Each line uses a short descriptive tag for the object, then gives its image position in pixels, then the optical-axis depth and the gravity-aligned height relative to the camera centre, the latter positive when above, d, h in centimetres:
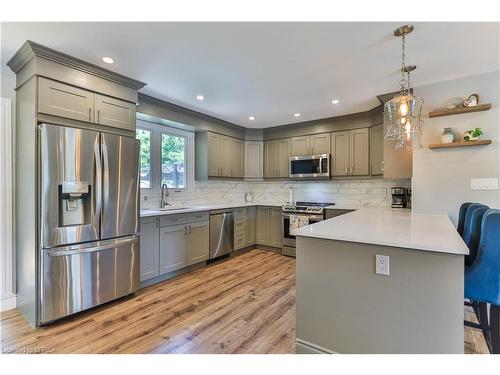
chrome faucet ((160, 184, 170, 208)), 385 -13
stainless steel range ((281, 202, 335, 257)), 413 -47
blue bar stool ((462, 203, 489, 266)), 168 -32
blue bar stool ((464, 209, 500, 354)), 144 -49
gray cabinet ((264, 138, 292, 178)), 492 +57
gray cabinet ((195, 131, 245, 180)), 438 +56
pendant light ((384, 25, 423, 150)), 208 +60
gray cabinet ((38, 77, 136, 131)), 220 +79
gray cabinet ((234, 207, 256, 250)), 447 -75
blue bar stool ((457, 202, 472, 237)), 230 -31
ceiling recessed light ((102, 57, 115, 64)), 232 +118
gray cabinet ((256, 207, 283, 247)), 463 -75
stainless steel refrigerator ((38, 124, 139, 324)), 217 -31
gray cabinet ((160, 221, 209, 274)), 325 -82
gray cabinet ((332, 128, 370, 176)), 406 +56
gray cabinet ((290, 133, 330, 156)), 447 +76
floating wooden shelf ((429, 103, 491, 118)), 264 +82
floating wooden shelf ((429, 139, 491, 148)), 261 +45
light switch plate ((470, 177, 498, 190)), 262 +3
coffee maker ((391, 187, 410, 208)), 362 -18
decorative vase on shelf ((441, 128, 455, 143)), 279 +55
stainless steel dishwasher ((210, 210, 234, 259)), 399 -76
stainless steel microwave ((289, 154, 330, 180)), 438 +34
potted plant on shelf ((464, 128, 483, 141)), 265 +54
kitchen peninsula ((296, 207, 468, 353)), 138 -64
